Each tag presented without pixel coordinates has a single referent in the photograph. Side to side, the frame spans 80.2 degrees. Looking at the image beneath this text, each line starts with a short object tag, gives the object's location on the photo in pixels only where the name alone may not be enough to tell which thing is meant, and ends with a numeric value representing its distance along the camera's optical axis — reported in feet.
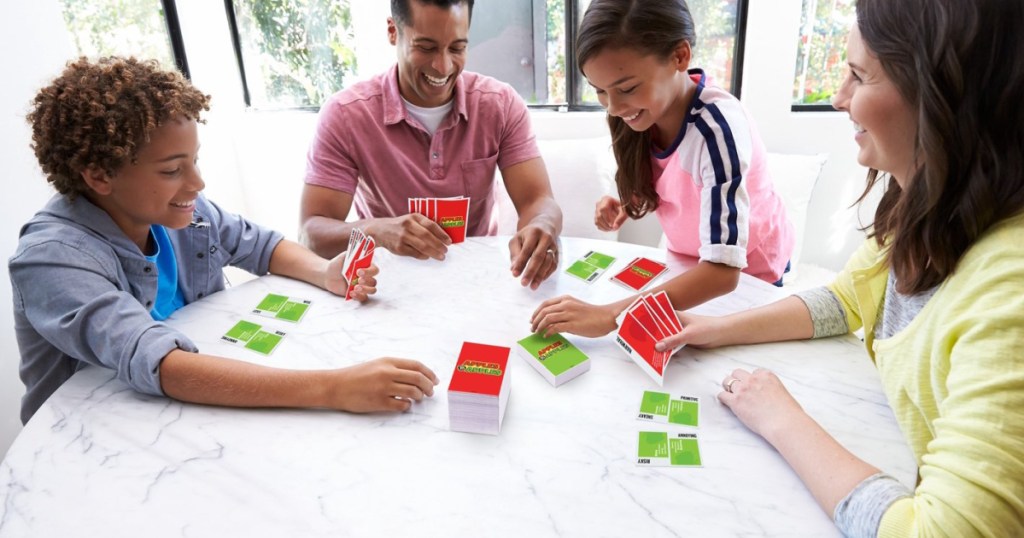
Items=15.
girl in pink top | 4.38
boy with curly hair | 3.56
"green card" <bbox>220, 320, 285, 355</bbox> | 4.16
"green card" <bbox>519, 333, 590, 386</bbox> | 3.72
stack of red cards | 3.21
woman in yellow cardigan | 2.31
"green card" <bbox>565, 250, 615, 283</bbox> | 5.16
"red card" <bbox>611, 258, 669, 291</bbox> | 4.98
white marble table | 2.78
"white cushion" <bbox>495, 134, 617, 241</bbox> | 9.30
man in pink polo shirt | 6.23
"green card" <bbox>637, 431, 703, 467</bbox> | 3.08
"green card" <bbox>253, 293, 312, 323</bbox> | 4.59
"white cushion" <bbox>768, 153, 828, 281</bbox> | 8.45
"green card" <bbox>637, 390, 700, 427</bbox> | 3.37
